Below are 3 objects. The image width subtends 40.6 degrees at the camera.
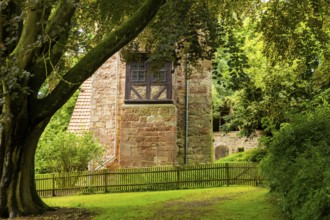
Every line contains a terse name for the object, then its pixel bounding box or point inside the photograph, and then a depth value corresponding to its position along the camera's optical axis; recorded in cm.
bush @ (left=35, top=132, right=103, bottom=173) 1648
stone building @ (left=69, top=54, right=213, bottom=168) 1834
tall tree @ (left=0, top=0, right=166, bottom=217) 807
